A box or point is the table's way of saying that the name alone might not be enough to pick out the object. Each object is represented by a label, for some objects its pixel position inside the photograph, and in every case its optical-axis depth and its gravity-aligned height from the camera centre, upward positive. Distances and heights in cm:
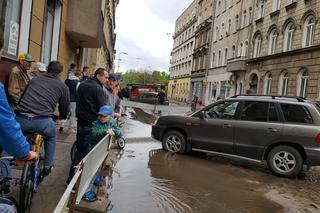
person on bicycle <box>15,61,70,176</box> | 307 -17
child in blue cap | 339 -40
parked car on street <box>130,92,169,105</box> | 2260 +35
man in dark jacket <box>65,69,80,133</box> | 699 +27
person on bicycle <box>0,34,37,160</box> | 159 -30
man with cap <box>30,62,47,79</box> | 388 +38
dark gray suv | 538 -49
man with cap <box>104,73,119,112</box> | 487 +28
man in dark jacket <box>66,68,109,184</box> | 354 -15
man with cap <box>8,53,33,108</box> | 366 +16
